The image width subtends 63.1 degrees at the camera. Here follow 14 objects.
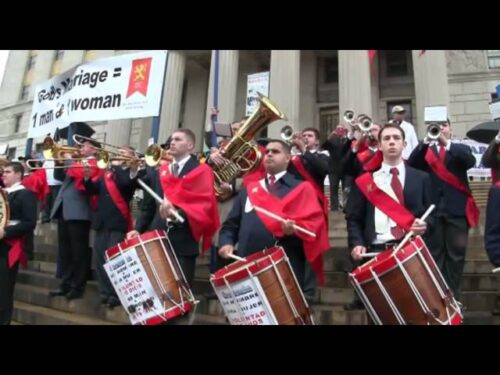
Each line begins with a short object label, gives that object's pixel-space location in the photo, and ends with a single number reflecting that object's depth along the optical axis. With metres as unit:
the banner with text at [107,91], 6.29
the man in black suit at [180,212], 4.06
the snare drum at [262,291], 3.04
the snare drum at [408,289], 2.80
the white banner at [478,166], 12.11
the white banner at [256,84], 16.69
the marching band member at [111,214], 5.62
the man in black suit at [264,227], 3.73
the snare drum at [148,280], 3.48
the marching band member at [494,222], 3.15
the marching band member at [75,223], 5.98
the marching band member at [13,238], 5.01
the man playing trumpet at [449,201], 4.71
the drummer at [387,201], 3.40
